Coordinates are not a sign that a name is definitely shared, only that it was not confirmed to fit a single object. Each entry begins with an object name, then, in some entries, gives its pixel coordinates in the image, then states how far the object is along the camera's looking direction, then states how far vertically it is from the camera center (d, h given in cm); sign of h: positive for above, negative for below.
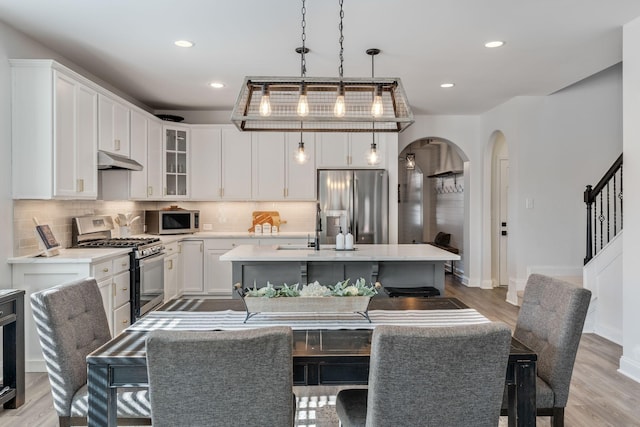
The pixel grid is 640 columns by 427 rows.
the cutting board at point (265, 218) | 599 -7
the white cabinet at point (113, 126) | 399 +86
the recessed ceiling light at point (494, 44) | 359 +142
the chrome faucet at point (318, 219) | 565 -9
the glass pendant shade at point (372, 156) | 361 +47
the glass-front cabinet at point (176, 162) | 571 +68
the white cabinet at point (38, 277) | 320 -48
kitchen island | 371 -49
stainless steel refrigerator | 576 +14
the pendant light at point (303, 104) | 227 +57
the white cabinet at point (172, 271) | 505 -71
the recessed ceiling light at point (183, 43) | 354 +141
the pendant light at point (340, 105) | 226 +57
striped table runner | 191 -50
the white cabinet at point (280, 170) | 598 +59
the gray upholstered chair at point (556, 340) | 175 -54
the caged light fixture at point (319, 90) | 225 +62
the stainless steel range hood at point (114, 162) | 390 +48
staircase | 396 -67
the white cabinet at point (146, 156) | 480 +68
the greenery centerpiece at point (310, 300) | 193 -39
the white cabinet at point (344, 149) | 598 +89
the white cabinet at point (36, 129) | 323 +63
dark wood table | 151 -56
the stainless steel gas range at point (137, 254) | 404 -41
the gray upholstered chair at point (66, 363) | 172 -62
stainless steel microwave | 556 -11
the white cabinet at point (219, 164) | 597 +68
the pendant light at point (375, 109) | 230 +56
